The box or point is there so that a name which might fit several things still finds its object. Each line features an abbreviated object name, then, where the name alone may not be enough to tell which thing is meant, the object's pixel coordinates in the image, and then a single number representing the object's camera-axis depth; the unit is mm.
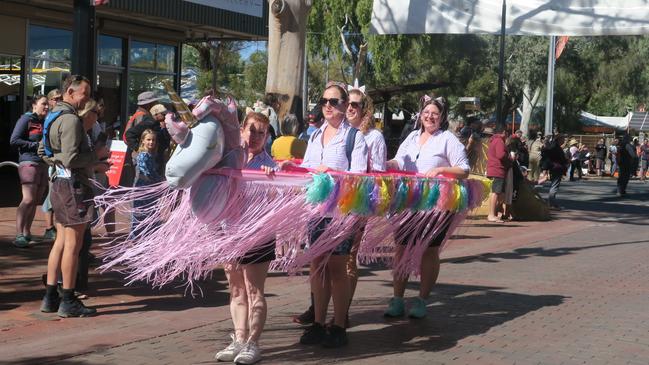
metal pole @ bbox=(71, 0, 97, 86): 7840
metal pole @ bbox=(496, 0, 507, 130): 16580
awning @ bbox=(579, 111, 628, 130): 60812
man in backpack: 6922
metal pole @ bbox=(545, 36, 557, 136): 30728
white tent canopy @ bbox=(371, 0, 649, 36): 13398
